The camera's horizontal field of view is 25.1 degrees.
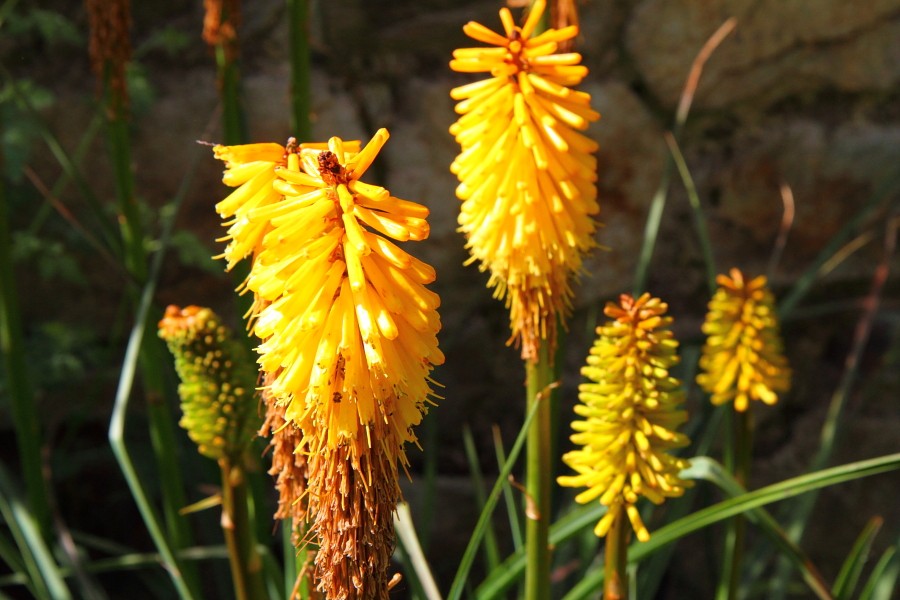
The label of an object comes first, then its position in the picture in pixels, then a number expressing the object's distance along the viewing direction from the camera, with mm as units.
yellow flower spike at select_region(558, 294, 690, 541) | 798
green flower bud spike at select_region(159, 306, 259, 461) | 794
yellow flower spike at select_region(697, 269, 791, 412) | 905
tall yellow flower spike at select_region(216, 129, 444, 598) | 693
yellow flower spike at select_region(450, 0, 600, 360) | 821
